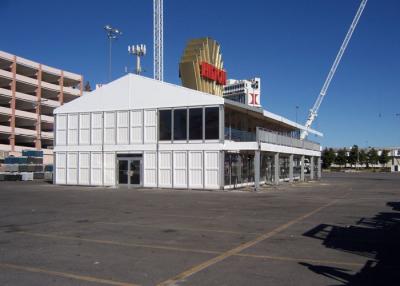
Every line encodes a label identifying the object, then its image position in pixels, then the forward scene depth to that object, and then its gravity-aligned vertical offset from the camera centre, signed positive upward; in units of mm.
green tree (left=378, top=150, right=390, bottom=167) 138625 +2679
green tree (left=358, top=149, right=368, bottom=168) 134875 +2884
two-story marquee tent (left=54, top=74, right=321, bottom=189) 31062 +2027
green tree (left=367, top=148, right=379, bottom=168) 138625 +3123
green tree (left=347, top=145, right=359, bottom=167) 131875 +3266
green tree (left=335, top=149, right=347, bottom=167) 130875 +2549
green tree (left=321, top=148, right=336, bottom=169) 128000 +2522
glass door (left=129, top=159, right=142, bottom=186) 33781 -233
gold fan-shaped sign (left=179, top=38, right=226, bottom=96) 43562 +9510
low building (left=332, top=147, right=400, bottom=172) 159700 +3827
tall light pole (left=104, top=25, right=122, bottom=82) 52944 +15426
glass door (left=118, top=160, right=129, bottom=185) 34312 -306
